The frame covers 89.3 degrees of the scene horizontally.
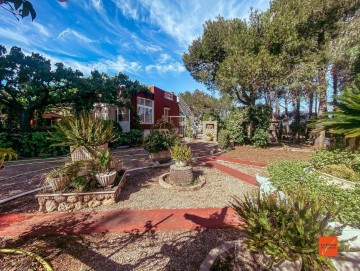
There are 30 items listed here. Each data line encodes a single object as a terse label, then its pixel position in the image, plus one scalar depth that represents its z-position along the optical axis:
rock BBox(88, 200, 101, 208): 4.40
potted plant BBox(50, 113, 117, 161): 5.03
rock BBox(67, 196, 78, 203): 4.29
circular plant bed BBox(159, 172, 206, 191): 5.38
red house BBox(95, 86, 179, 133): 15.01
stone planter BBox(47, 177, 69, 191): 4.33
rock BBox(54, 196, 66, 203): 4.22
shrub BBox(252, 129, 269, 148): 13.09
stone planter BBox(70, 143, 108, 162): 5.07
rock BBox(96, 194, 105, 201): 4.44
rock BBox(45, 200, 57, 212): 4.18
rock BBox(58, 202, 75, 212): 4.25
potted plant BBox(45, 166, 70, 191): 4.34
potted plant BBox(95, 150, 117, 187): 4.66
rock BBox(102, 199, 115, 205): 4.50
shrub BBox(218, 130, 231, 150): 12.18
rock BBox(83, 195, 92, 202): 4.37
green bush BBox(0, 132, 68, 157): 9.79
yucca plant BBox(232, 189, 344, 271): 1.95
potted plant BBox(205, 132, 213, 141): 17.54
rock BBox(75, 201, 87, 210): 4.31
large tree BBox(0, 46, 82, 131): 9.72
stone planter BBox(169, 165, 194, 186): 5.57
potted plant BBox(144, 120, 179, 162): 8.05
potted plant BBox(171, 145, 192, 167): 5.82
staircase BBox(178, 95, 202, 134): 21.98
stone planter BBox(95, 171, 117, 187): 4.65
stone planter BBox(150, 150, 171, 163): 8.26
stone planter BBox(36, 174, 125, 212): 4.18
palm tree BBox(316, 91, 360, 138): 3.85
